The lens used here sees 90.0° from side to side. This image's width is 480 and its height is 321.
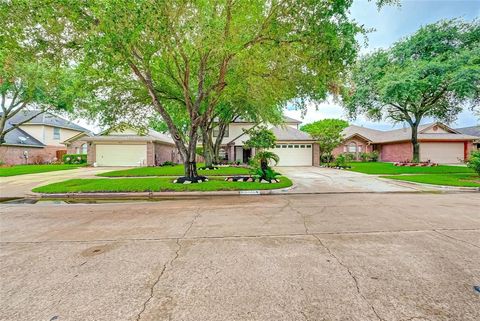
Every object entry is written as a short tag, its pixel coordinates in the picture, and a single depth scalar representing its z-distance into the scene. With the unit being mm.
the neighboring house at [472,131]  32644
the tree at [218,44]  7461
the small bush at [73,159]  30234
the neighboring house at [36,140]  28406
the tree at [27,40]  7512
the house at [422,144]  30125
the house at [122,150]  25562
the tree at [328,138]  25856
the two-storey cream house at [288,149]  27562
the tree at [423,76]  17953
